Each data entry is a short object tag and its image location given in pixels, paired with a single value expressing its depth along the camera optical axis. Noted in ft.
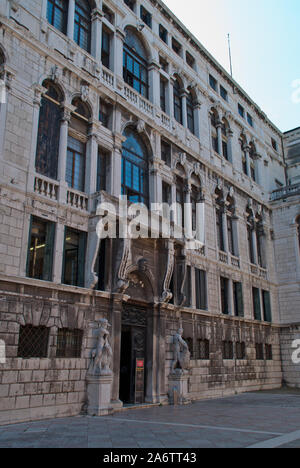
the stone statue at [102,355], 44.83
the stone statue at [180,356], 57.71
